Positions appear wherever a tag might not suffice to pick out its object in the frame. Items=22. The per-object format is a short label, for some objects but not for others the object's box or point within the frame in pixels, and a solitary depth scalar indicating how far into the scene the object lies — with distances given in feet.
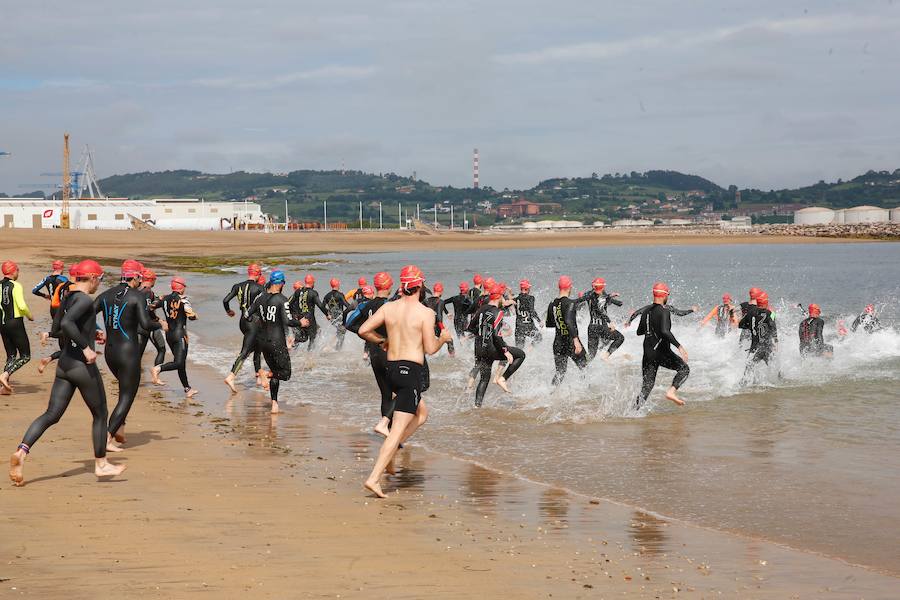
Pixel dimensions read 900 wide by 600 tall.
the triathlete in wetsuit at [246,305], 45.19
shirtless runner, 27.71
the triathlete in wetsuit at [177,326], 47.57
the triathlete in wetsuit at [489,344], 44.62
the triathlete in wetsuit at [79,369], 27.35
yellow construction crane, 369.91
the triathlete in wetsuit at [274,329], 42.86
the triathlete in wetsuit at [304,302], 58.54
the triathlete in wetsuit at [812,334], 60.18
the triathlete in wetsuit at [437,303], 57.49
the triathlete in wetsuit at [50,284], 47.57
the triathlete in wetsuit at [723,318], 68.33
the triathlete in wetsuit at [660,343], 42.37
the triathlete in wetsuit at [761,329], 49.83
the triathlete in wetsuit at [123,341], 32.07
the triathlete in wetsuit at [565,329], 45.98
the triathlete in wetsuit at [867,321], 69.92
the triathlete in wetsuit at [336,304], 64.44
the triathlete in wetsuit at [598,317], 54.54
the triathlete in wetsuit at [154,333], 43.52
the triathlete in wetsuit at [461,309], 61.52
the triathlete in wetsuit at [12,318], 43.93
